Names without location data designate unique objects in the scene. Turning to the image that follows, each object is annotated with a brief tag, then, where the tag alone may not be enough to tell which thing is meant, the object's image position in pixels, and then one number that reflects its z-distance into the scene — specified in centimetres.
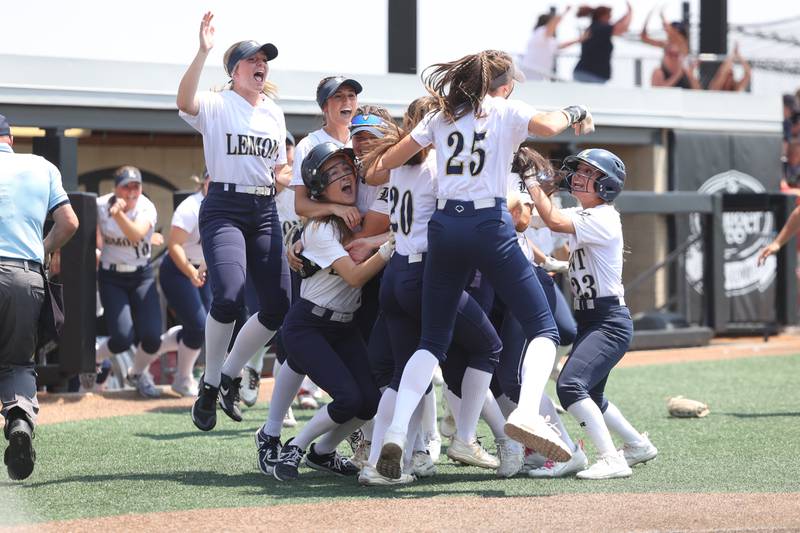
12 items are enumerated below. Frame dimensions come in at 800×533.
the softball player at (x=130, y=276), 2022
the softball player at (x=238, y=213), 1316
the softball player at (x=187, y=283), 1902
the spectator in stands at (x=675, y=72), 3372
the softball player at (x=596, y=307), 1178
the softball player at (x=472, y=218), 1080
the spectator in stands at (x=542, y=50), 3186
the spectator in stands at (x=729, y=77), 3397
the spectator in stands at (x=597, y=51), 3212
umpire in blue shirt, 1158
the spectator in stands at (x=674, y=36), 3428
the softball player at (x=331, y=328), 1176
